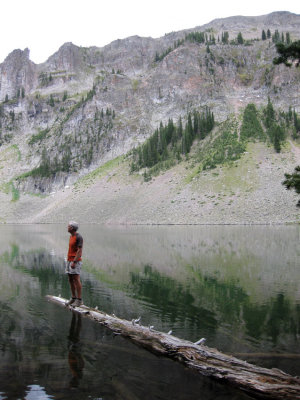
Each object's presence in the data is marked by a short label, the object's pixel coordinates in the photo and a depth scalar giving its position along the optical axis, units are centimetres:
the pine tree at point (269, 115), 10459
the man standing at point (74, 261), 1311
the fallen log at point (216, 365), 655
